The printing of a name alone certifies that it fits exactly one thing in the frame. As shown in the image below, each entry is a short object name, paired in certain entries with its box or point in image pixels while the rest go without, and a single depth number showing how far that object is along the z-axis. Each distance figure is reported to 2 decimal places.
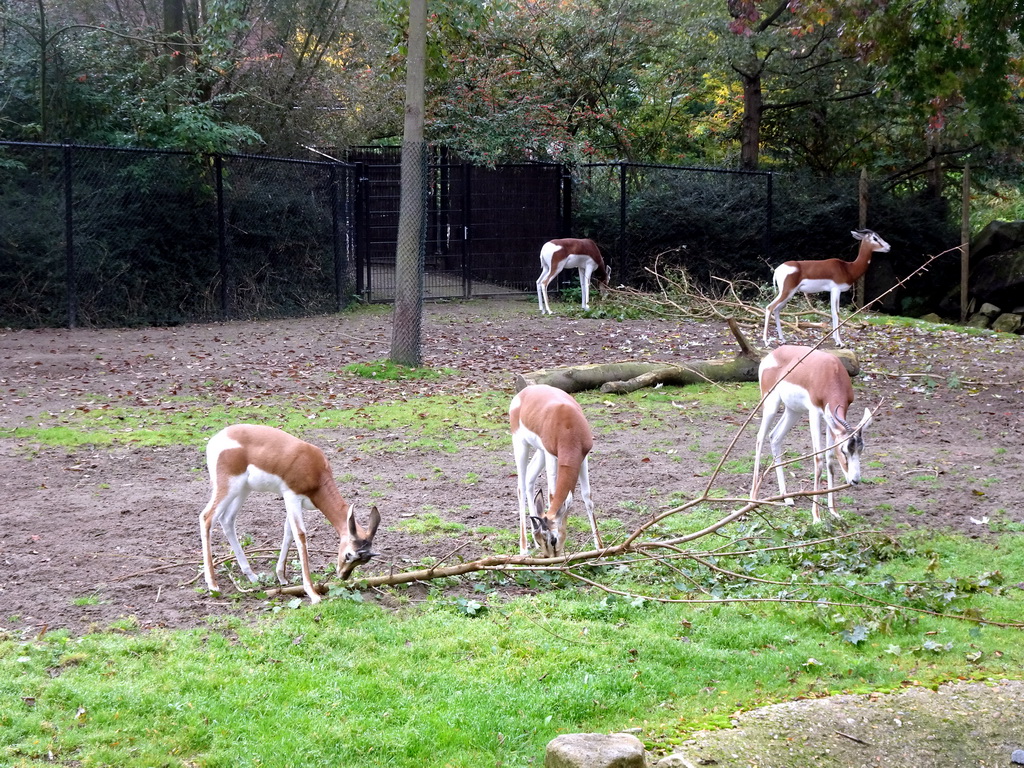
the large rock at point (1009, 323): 20.30
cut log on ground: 11.34
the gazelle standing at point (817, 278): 15.10
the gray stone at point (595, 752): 3.60
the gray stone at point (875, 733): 4.00
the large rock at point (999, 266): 21.14
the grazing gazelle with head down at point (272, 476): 5.43
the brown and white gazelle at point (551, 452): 5.67
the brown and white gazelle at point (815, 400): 6.62
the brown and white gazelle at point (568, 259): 18.48
